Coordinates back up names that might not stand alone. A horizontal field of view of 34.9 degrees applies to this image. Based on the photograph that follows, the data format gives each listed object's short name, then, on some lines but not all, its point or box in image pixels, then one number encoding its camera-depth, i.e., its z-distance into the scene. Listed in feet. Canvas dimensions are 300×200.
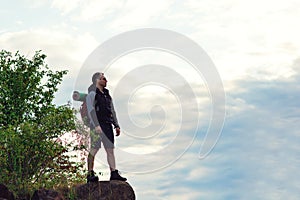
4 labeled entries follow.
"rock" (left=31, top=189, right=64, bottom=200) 42.09
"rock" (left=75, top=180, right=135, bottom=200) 44.37
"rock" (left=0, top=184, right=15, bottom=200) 42.29
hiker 43.65
